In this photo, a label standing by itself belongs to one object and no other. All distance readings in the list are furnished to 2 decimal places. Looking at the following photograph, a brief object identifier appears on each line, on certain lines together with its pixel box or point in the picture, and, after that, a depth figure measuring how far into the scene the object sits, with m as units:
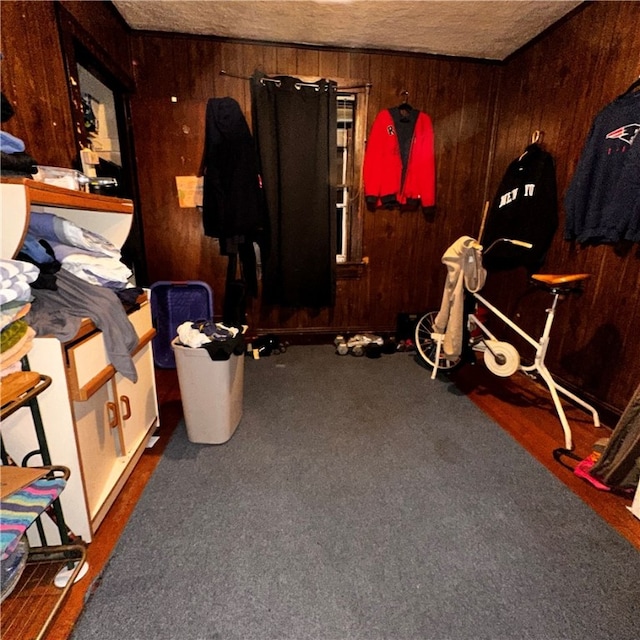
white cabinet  1.04
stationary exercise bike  1.92
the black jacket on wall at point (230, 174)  2.61
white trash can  1.73
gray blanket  1.10
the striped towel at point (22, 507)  0.84
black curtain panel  2.69
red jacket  2.86
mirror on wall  2.21
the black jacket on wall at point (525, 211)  2.44
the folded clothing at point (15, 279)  0.87
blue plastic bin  2.76
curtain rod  2.64
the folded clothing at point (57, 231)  1.25
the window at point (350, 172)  2.87
